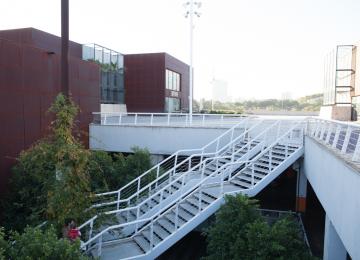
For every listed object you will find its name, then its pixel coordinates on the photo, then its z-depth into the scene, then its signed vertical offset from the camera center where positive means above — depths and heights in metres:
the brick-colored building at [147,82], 36.50 +2.71
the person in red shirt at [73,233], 7.37 -2.74
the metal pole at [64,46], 8.70 +1.54
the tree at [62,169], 7.64 -1.44
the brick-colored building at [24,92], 11.77 +0.52
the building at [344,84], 34.86 +2.82
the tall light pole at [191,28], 19.46 +4.49
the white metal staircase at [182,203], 9.35 -3.01
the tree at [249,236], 7.34 -2.85
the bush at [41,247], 5.76 -2.43
